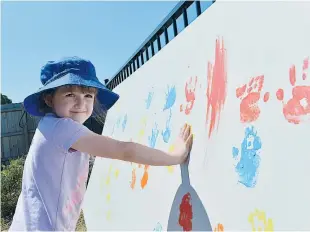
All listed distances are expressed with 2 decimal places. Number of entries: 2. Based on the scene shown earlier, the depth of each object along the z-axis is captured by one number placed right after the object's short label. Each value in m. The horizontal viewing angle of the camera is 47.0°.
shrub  4.57
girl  1.11
